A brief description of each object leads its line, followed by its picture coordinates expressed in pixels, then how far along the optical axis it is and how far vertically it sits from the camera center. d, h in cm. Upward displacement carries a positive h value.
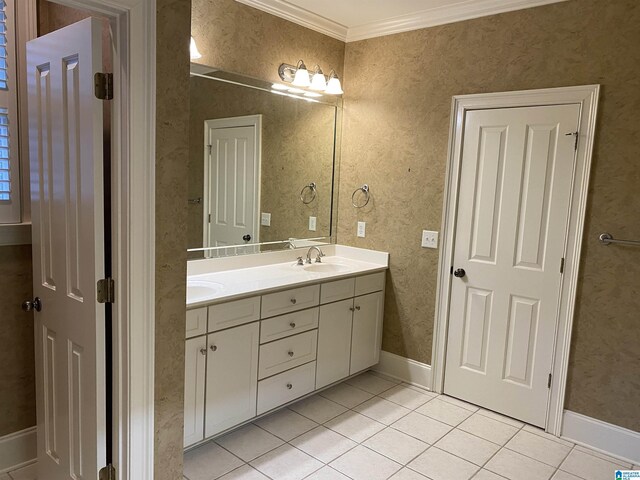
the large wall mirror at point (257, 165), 292 +14
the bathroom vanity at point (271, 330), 242 -85
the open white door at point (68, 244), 161 -25
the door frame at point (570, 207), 269 -4
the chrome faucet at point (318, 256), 356 -50
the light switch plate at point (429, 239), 334 -32
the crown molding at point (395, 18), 293 +118
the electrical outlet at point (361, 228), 373 -30
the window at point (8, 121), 213 +24
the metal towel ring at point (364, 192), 368 -2
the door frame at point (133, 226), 151 -15
